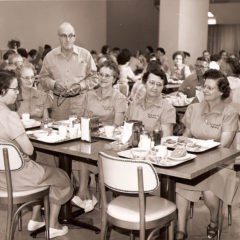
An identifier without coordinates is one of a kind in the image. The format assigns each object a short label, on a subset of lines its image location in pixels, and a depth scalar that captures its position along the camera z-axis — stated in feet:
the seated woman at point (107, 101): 12.13
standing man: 14.35
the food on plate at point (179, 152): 8.03
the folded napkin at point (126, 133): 9.13
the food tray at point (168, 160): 7.64
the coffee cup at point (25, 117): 11.62
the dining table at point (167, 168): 7.47
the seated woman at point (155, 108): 10.90
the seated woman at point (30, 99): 13.05
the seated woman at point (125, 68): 22.50
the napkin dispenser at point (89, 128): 9.62
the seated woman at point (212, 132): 9.19
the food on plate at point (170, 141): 9.33
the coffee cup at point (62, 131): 9.78
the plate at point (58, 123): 11.23
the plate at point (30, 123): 11.32
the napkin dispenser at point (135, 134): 9.16
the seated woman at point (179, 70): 24.97
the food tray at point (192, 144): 8.75
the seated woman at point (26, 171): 8.36
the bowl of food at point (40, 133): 10.04
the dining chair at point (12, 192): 8.02
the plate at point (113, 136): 9.84
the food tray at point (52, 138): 9.48
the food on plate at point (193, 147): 8.70
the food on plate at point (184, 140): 9.30
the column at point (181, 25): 30.78
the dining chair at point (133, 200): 7.07
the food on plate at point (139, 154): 8.09
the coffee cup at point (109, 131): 9.94
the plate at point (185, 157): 7.89
